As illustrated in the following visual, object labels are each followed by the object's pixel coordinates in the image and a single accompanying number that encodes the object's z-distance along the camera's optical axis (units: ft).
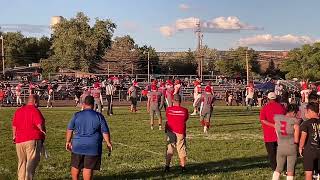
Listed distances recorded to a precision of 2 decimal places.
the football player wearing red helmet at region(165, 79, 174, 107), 89.62
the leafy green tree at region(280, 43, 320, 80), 370.73
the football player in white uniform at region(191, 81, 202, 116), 105.29
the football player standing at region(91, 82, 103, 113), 92.89
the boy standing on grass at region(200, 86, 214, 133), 72.95
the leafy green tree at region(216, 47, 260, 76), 366.84
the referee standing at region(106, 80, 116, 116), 107.20
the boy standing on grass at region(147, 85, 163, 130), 76.38
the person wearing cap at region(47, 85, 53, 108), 145.28
